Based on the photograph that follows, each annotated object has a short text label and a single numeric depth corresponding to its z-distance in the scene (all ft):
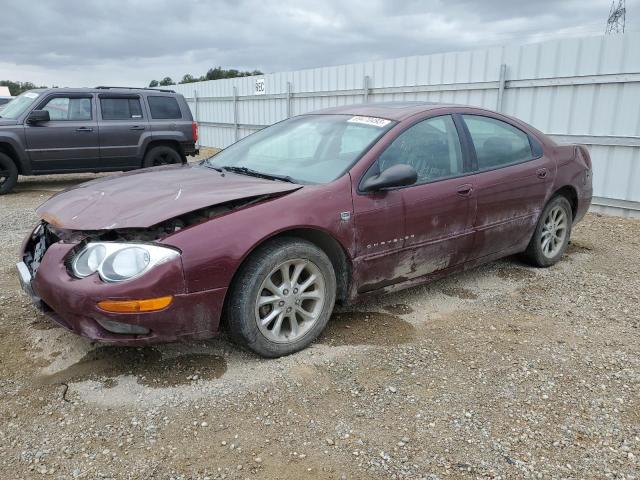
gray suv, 29.14
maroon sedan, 8.66
